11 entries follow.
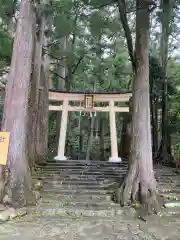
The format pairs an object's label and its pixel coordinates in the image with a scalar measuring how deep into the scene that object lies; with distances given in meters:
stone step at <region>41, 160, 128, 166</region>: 9.19
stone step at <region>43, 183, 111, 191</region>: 7.33
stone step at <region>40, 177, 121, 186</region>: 7.64
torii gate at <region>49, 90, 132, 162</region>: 10.62
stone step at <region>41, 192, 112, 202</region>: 6.69
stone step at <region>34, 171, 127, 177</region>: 8.23
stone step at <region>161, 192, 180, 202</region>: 6.96
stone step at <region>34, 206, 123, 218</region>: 5.93
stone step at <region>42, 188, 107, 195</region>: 7.06
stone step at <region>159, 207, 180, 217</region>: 6.03
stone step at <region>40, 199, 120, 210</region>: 6.30
